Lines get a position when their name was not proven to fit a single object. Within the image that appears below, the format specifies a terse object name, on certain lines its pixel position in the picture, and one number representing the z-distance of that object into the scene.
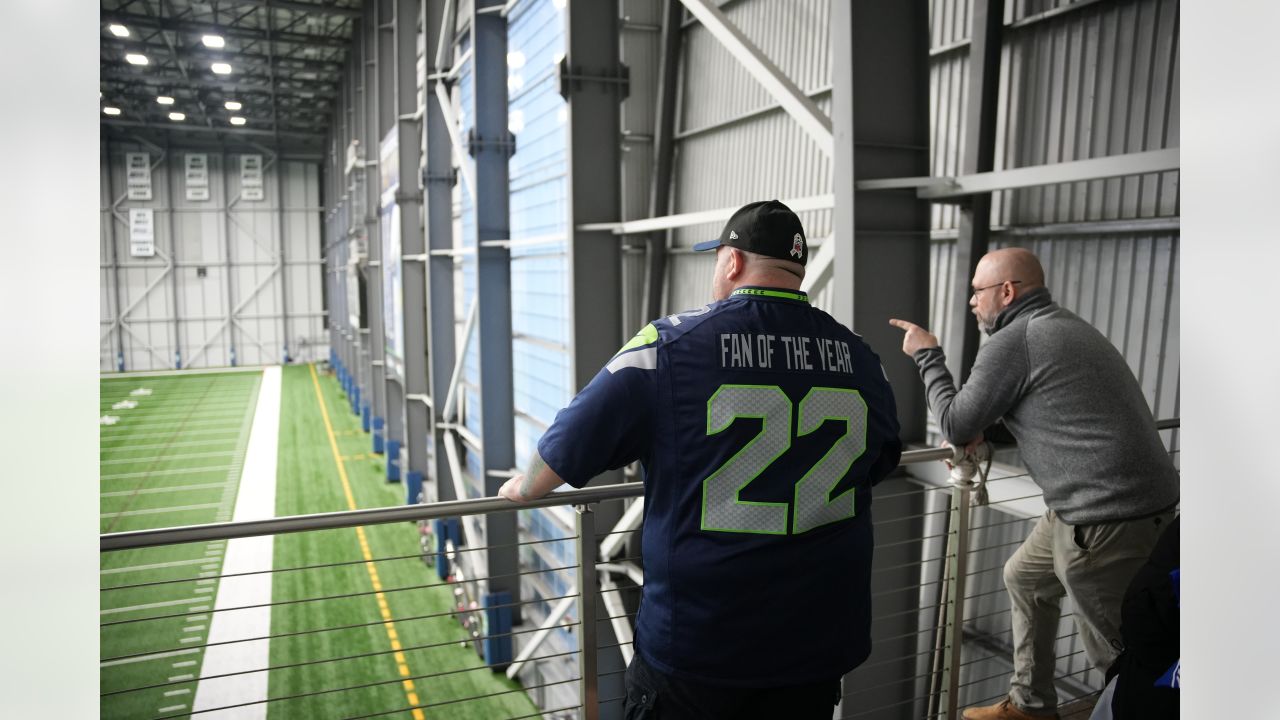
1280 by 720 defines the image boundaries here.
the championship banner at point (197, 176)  42.09
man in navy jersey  2.32
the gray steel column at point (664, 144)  11.23
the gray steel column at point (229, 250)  42.97
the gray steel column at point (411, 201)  19.67
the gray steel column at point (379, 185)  23.77
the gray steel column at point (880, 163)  4.77
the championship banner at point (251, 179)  43.62
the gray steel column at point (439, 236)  17.61
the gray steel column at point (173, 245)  41.59
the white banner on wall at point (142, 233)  40.69
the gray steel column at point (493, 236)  12.78
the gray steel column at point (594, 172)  8.75
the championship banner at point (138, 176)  40.78
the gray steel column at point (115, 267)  40.44
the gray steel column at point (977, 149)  5.73
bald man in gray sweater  3.23
